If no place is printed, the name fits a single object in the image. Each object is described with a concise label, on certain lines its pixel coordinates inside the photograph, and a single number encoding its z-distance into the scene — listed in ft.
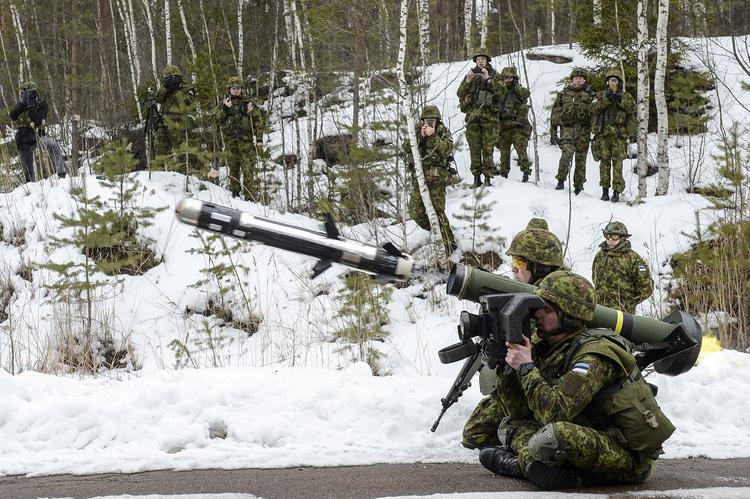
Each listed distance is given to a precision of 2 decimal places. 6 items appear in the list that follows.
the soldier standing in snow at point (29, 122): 42.47
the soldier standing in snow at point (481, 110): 39.91
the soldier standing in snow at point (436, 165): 35.70
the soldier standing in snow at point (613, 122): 39.73
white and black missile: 12.94
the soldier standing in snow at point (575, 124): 40.75
